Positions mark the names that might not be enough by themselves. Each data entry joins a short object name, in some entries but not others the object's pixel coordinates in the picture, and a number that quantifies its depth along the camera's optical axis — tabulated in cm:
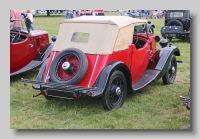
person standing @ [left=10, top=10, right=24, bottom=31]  675
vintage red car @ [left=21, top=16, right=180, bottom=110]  489
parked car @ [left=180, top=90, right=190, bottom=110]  406
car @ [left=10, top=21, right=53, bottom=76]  692
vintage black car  1216
